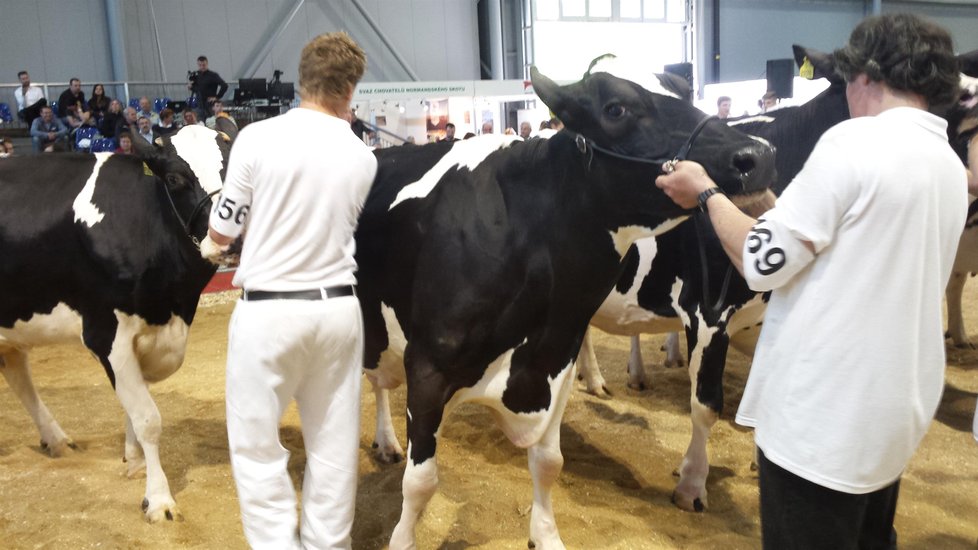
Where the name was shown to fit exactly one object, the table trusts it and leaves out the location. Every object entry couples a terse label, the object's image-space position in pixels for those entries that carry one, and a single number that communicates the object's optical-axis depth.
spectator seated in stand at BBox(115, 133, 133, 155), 10.19
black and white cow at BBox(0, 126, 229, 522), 3.67
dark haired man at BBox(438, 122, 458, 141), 14.02
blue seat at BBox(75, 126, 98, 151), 11.33
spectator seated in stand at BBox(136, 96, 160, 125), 12.81
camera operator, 13.80
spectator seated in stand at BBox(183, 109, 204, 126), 11.60
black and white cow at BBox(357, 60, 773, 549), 2.57
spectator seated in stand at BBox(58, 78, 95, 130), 12.02
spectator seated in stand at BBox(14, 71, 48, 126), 12.14
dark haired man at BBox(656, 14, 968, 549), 1.59
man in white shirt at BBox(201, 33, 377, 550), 2.44
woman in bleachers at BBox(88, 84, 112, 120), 12.28
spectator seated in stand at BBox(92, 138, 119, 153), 11.20
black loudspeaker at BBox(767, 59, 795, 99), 13.31
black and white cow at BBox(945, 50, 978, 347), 3.41
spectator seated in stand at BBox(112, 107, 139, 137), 11.59
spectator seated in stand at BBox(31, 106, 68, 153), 11.52
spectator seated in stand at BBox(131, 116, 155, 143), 11.45
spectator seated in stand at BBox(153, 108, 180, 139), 11.72
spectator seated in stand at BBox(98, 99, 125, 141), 11.82
